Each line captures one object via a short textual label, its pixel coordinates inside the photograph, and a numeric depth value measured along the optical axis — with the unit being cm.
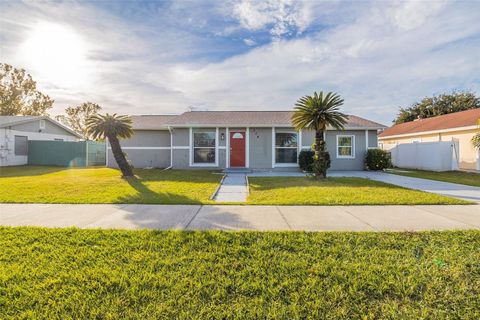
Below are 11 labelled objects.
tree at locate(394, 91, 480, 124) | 2945
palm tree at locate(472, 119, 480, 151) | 1396
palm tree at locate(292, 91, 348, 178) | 995
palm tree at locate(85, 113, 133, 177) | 1045
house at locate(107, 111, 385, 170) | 1405
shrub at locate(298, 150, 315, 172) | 1322
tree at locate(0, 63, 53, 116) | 2899
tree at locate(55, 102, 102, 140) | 4166
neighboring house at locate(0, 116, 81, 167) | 1661
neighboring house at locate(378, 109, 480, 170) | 1527
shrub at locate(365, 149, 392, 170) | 1385
